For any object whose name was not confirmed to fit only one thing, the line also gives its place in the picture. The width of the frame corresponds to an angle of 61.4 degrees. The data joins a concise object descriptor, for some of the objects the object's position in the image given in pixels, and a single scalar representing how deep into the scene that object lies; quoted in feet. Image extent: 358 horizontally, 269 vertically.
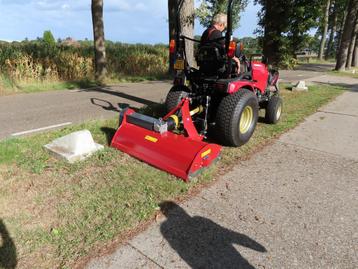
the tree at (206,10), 23.73
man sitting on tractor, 14.19
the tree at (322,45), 108.12
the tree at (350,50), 69.63
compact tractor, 11.80
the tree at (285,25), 30.32
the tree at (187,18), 22.76
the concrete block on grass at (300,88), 33.32
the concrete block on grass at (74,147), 12.69
